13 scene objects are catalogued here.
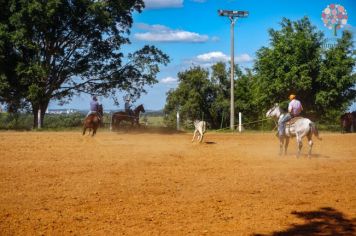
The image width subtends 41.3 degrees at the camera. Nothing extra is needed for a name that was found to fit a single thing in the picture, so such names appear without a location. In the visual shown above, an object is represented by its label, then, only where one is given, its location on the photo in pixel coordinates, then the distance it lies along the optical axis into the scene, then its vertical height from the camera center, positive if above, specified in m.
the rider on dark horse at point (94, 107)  23.95 +0.78
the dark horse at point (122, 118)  30.97 +0.32
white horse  16.95 -0.14
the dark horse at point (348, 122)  32.22 +0.28
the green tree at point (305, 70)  33.41 +3.97
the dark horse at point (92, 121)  23.94 +0.06
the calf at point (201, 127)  22.13 -0.15
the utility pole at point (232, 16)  33.59 +7.80
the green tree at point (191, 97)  45.25 +2.67
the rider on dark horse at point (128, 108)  31.15 +0.95
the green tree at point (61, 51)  28.38 +4.76
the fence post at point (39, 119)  31.78 +0.14
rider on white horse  17.34 +0.42
